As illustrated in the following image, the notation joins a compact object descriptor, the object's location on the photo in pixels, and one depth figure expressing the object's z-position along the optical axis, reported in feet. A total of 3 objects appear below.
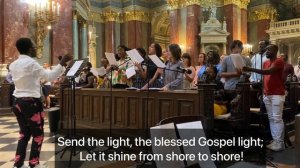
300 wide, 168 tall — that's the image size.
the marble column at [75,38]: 52.95
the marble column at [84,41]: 58.95
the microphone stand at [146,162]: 12.57
